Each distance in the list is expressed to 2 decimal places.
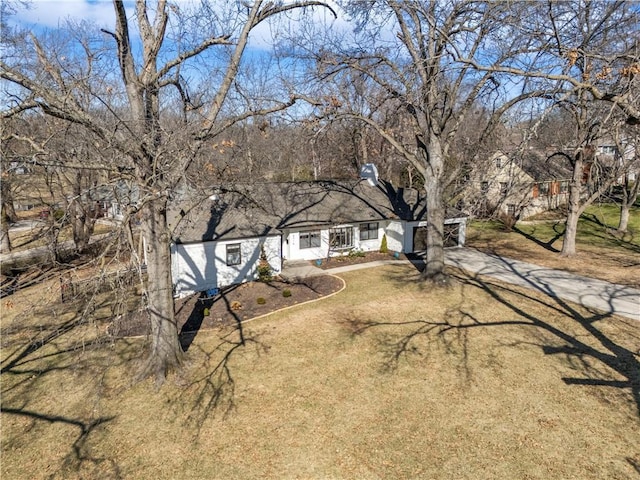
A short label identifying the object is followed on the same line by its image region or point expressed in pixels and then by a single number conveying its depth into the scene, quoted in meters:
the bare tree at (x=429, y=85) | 15.81
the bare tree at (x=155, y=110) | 8.94
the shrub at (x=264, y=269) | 19.45
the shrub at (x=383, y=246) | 24.45
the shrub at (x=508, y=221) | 29.72
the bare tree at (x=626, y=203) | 22.93
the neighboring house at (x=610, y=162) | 18.38
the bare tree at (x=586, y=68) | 5.82
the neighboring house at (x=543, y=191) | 33.62
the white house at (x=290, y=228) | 18.33
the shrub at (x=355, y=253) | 23.42
